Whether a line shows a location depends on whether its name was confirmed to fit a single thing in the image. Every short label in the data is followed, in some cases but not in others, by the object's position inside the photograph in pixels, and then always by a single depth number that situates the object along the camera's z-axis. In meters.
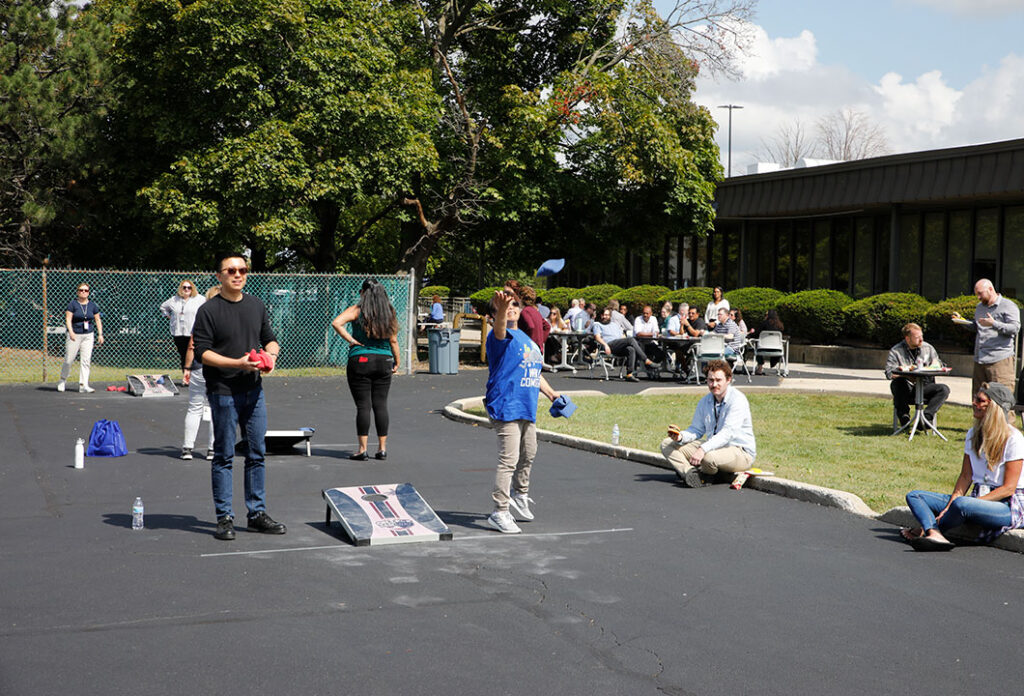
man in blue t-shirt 8.37
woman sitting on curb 7.83
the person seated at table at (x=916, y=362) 13.63
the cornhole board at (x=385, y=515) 7.82
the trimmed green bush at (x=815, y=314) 27.48
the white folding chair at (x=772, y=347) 23.12
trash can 24.30
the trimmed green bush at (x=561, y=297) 39.69
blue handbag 11.69
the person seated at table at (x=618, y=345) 23.25
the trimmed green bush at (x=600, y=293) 37.28
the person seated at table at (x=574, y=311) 26.47
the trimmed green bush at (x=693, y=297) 31.68
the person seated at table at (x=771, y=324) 24.50
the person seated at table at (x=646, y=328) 23.71
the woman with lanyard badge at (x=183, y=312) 15.43
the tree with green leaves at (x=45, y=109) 25.72
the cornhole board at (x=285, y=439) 11.77
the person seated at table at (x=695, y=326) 23.61
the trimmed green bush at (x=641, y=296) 34.22
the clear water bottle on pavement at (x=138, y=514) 8.02
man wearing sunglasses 7.72
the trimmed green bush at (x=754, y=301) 30.03
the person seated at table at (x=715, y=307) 24.34
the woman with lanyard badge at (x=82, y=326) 18.05
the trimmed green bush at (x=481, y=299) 41.28
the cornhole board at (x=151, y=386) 18.53
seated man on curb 10.30
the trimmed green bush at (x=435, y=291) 58.56
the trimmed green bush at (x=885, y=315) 25.23
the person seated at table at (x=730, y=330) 23.22
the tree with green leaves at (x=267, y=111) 23.42
